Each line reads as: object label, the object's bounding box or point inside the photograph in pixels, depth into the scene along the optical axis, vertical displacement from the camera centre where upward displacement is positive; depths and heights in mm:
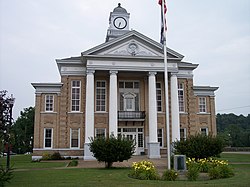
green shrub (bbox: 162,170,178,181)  13688 -1875
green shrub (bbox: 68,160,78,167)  23281 -2348
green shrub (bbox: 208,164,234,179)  14344 -1816
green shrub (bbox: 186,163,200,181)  13695 -1813
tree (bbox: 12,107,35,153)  68375 +1016
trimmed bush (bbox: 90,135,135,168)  19922 -1017
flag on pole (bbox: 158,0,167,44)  18422 +7073
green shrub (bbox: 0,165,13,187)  9200 -1249
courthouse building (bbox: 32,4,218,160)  32469 +3795
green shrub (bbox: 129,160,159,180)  14156 -1806
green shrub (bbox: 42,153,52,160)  31003 -2295
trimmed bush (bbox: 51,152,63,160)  31316 -2317
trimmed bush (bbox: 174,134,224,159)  20031 -840
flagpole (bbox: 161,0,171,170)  17289 +5404
